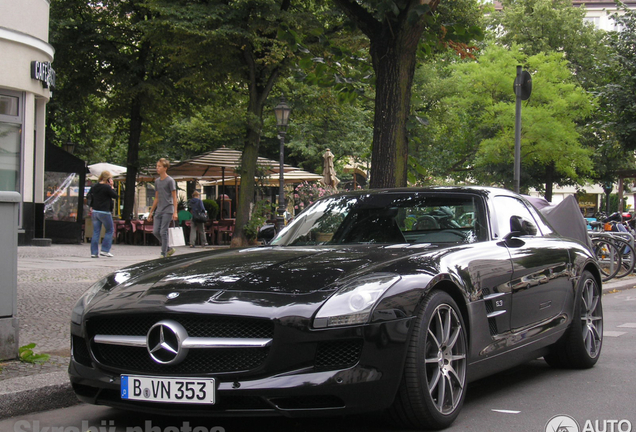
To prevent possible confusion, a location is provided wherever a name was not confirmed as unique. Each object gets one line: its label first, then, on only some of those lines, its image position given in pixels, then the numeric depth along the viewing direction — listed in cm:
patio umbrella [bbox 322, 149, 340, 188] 2556
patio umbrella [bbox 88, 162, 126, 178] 2984
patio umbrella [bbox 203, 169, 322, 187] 2678
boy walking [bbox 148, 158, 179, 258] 1275
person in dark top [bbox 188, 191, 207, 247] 2248
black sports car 364
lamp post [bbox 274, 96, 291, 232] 2145
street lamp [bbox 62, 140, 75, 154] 3045
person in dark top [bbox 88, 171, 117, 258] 1681
